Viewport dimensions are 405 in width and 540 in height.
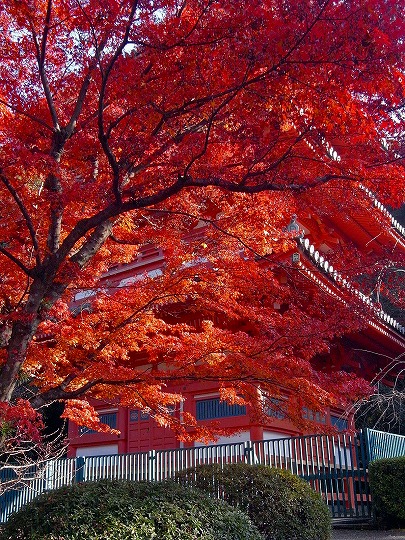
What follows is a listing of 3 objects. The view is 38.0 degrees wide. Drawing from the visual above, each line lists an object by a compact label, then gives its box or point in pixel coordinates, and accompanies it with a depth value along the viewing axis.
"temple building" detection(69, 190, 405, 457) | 11.73
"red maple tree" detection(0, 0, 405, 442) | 5.85
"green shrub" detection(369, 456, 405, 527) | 9.16
